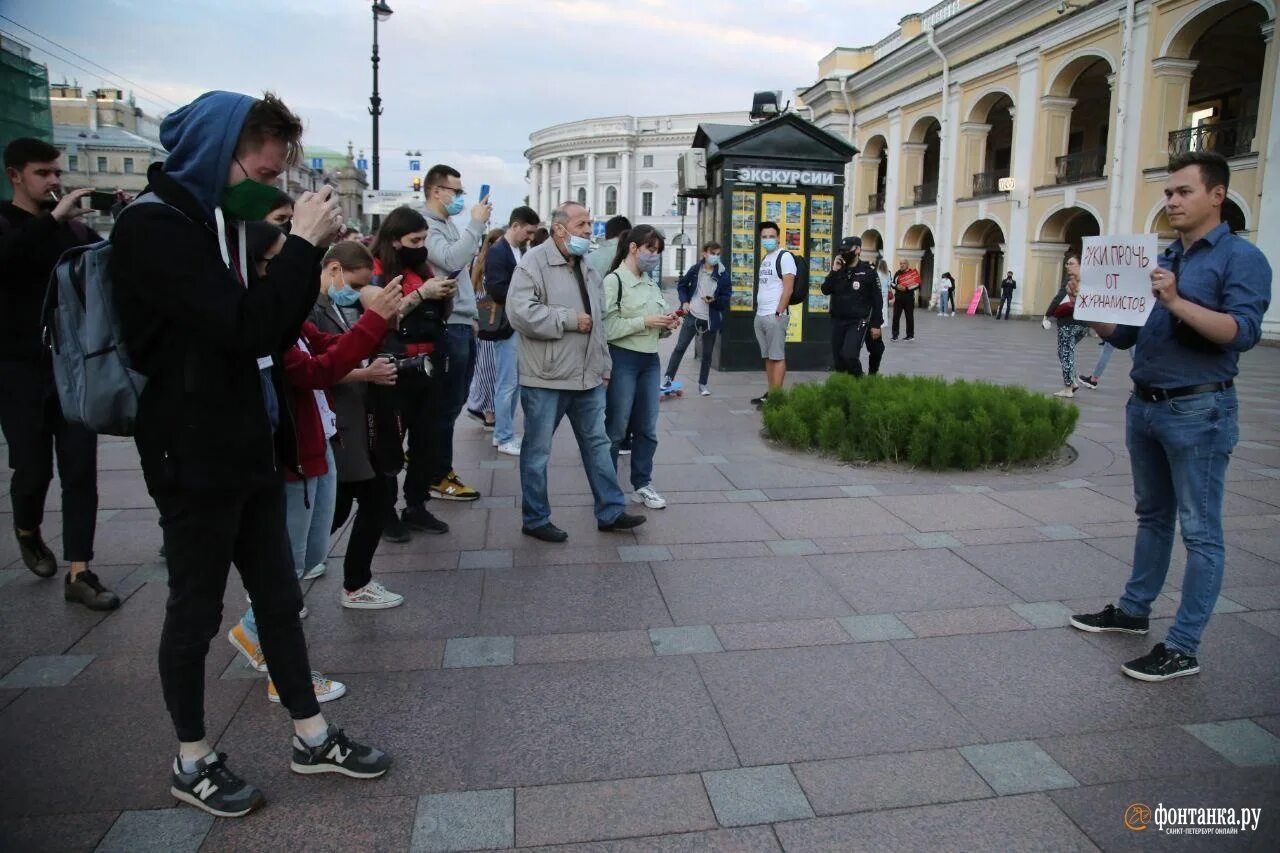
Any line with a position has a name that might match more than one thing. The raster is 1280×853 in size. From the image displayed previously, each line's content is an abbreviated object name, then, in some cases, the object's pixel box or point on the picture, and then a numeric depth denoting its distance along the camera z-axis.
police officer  9.75
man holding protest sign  3.24
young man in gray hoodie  5.37
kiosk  12.53
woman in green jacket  5.64
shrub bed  6.80
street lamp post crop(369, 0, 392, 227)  21.70
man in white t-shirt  9.24
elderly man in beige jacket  4.98
